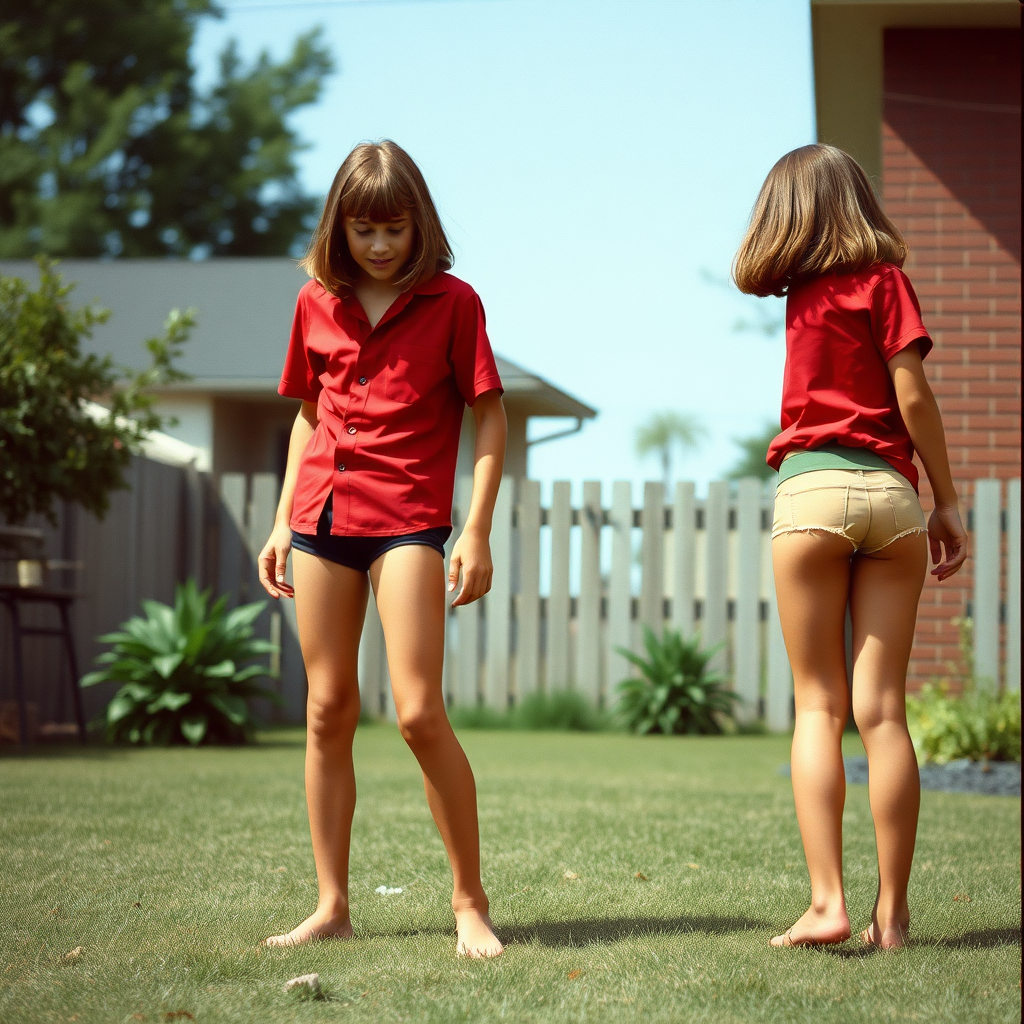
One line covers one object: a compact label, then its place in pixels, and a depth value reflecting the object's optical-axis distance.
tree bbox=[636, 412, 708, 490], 70.50
